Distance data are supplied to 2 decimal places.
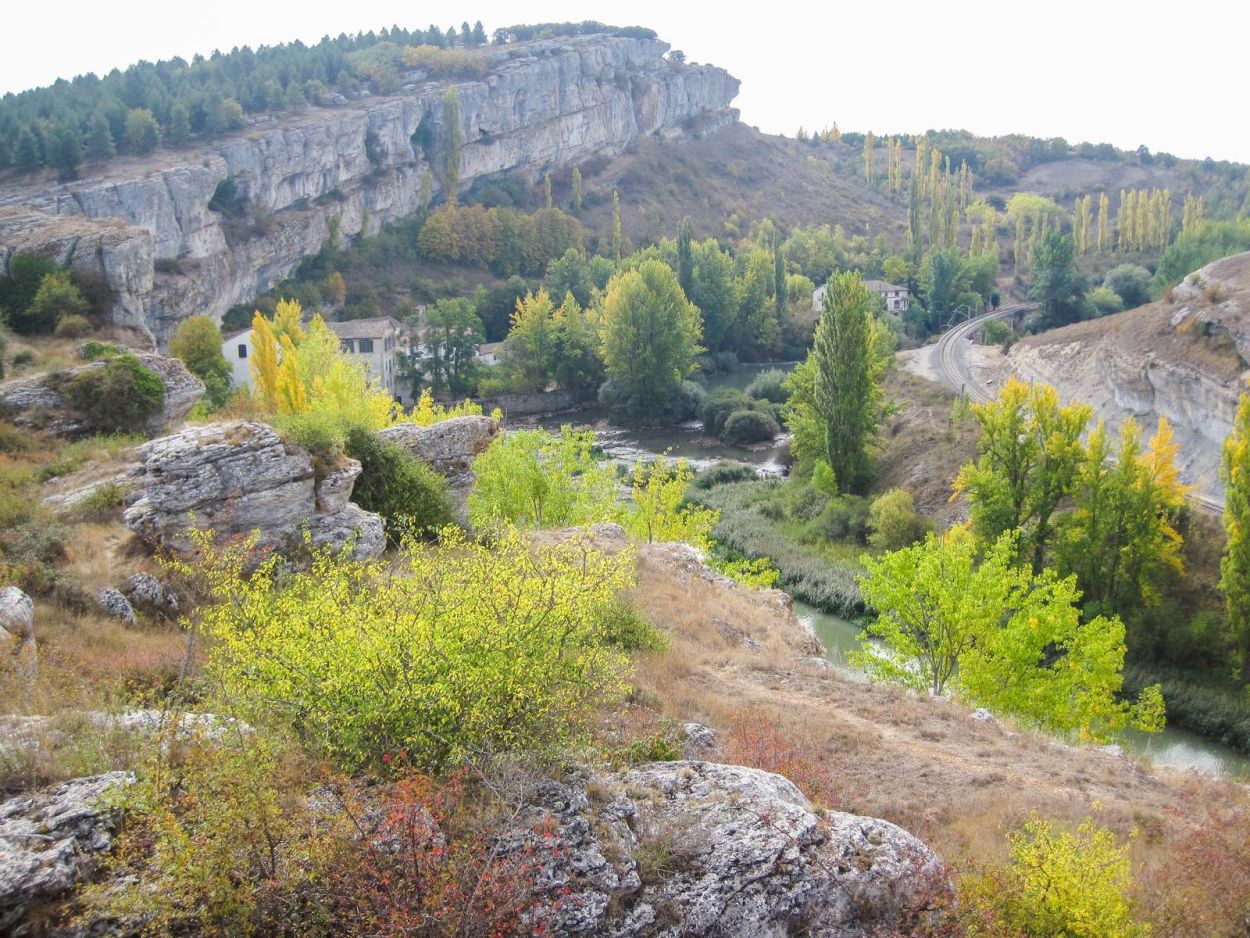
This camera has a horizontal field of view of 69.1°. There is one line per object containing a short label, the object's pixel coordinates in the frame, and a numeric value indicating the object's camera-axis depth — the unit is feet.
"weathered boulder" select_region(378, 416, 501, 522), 73.05
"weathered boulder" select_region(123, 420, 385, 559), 52.11
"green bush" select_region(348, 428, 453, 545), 66.49
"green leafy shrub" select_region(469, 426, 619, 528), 102.95
